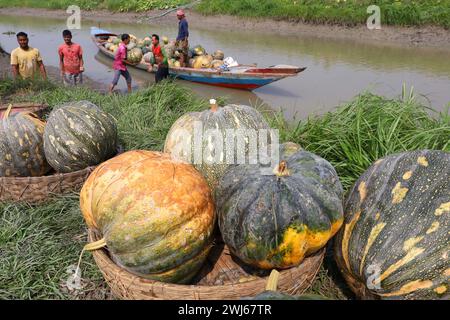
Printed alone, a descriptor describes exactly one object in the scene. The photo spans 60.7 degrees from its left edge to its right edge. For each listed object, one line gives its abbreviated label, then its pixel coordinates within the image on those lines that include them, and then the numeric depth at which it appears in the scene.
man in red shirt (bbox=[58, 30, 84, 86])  7.62
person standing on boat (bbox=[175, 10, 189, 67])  10.43
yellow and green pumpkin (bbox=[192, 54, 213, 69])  10.53
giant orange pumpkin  2.09
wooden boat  8.54
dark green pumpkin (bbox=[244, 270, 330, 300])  1.62
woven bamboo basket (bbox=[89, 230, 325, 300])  2.03
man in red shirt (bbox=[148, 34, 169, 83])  8.87
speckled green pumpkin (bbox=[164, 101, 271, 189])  2.68
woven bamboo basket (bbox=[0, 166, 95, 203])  3.38
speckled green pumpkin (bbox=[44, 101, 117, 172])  3.55
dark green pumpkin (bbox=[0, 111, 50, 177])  3.59
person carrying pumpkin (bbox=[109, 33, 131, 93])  8.72
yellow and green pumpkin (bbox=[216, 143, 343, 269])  2.06
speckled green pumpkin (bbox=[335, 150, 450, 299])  1.92
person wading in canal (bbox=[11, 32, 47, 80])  7.02
